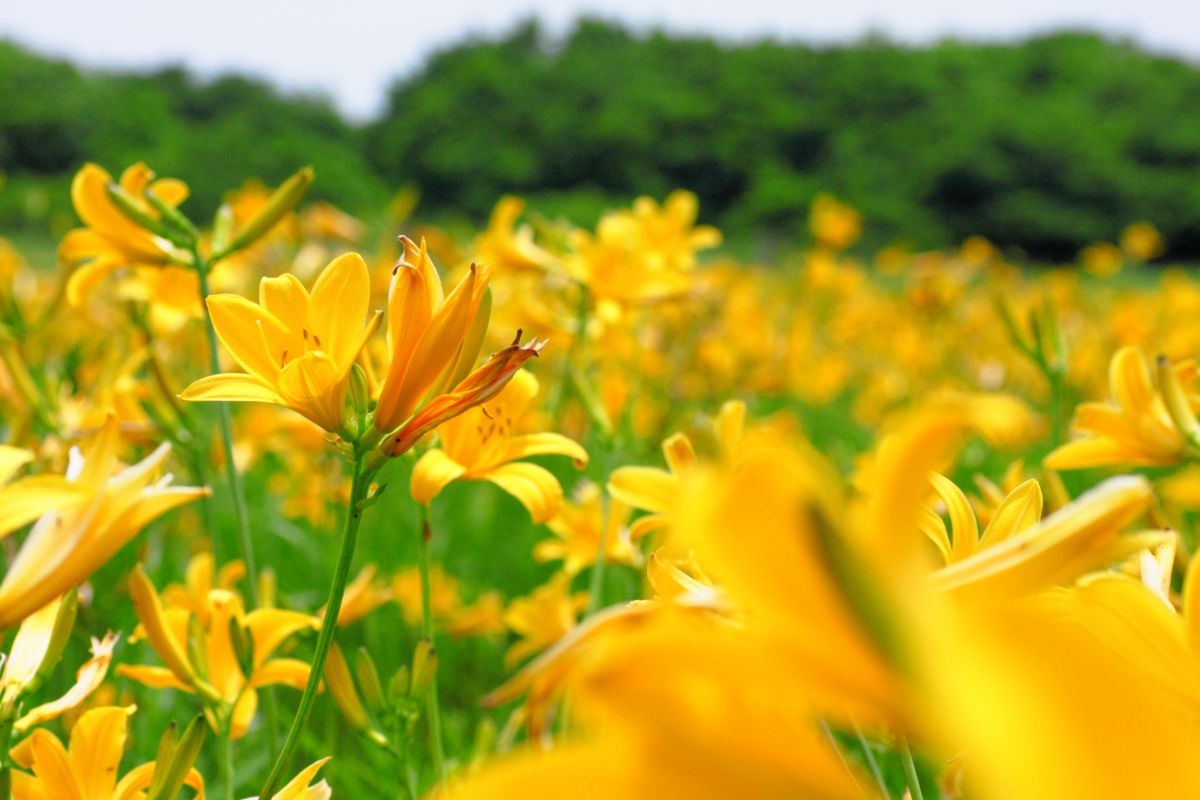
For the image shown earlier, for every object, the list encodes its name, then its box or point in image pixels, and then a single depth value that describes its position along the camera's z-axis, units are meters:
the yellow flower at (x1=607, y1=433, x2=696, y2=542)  1.30
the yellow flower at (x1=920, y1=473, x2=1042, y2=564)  1.21
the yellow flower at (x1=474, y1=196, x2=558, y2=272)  2.10
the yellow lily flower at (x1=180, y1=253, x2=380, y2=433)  1.29
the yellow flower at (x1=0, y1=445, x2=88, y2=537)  1.16
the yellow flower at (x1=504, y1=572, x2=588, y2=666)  1.66
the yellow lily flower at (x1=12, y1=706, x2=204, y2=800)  1.26
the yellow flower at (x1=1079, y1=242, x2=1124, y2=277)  6.91
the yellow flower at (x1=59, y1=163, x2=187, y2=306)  1.51
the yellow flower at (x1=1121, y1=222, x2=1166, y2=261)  7.66
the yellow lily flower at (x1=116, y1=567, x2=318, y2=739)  1.37
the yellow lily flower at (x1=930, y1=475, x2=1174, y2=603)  1.11
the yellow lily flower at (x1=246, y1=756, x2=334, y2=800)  1.24
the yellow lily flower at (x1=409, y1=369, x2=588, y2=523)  1.37
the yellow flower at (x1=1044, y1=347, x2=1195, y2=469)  1.41
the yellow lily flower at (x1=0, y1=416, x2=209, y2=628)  1.19
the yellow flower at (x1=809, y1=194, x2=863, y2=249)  6.43
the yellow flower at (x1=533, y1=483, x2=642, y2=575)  1.62
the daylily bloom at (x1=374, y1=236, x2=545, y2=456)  1.28
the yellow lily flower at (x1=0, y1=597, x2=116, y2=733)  1.27
